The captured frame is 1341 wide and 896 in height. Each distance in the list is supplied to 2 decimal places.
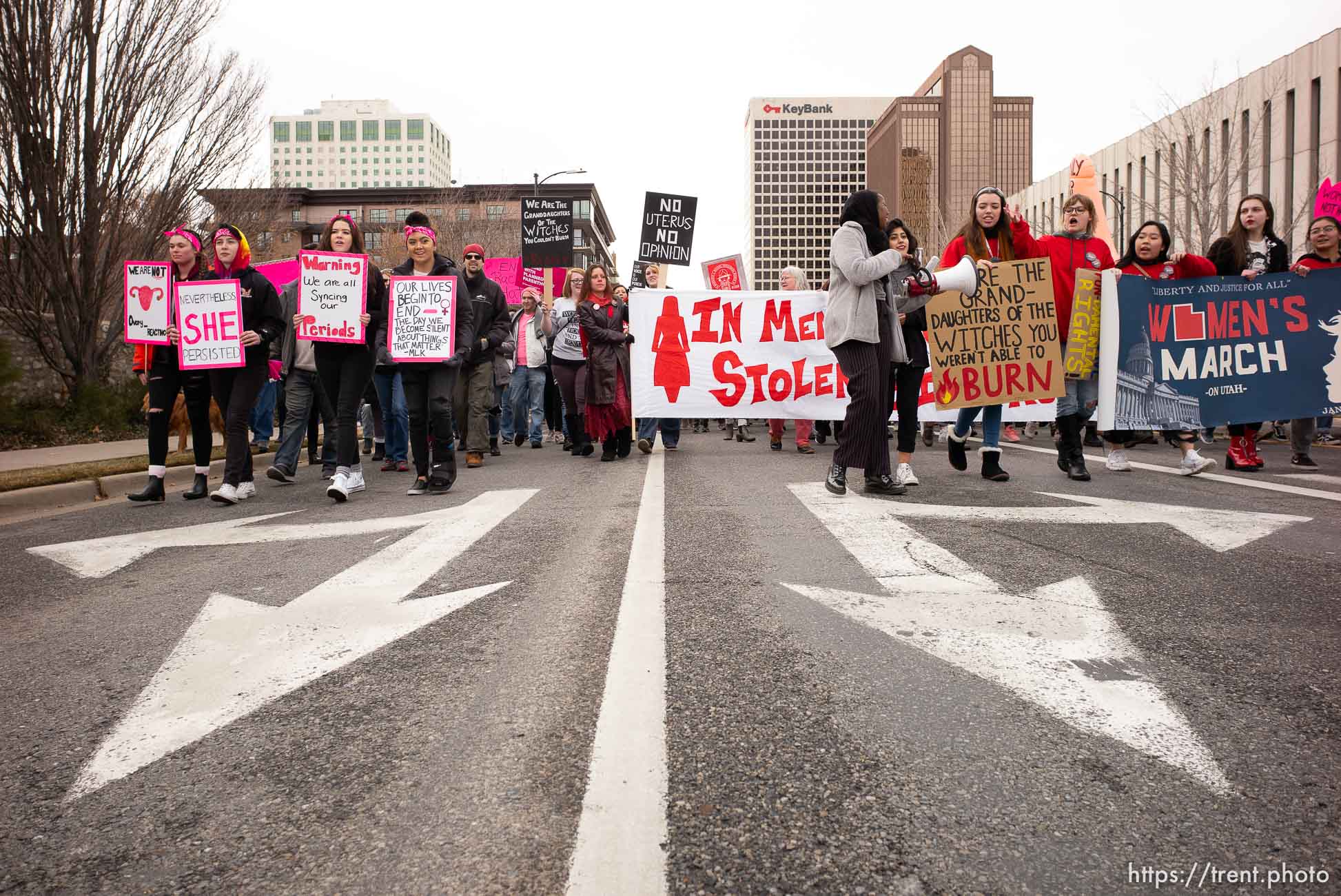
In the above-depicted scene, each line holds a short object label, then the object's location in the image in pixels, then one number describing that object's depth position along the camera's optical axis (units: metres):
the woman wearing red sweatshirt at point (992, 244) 6.99
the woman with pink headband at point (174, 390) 7.14
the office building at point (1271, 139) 28.81
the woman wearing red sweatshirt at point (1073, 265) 7.34
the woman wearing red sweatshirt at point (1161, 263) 7.39
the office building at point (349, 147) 194.38
